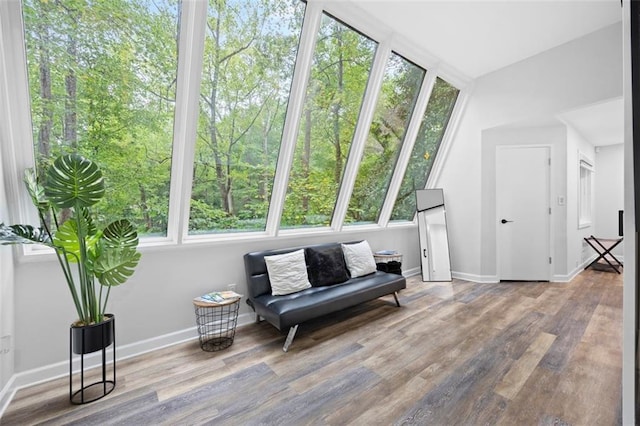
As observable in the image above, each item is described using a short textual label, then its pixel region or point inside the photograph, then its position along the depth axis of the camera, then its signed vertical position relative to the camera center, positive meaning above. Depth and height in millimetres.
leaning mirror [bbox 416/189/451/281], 4559 -588
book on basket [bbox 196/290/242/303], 2469 -819
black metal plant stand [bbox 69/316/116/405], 1786 -901
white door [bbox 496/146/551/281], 4359 -242
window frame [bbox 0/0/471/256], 1776 +867
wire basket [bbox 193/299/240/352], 2545 -1157
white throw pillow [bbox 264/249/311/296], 2852 -714
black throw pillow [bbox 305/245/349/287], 3197 -741
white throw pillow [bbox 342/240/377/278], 3490 -725
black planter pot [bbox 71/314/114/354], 1784 -817
